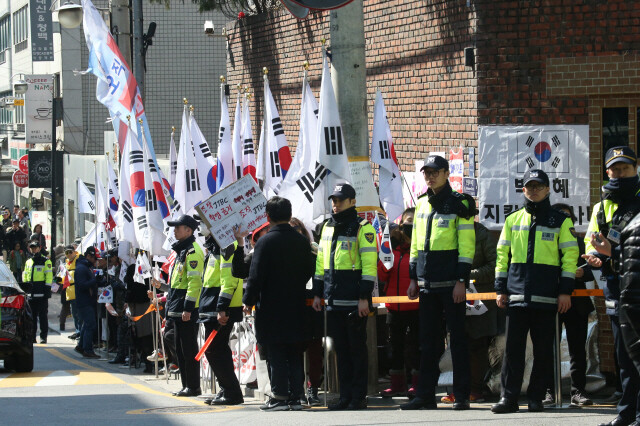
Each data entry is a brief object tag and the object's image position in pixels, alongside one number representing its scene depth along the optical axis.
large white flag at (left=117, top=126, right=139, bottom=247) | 15.91
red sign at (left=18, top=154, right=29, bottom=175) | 37.81
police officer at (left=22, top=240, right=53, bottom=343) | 20.95
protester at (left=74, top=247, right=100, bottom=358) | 18.89
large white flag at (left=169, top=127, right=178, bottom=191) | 16.58
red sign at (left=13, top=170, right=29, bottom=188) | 38.47
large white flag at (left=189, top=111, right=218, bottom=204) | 15.19
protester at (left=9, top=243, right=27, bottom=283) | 27.38
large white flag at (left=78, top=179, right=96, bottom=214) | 22.06
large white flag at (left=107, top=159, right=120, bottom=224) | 18.58
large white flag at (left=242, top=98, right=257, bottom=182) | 14.54
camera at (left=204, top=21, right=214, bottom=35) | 23.14
